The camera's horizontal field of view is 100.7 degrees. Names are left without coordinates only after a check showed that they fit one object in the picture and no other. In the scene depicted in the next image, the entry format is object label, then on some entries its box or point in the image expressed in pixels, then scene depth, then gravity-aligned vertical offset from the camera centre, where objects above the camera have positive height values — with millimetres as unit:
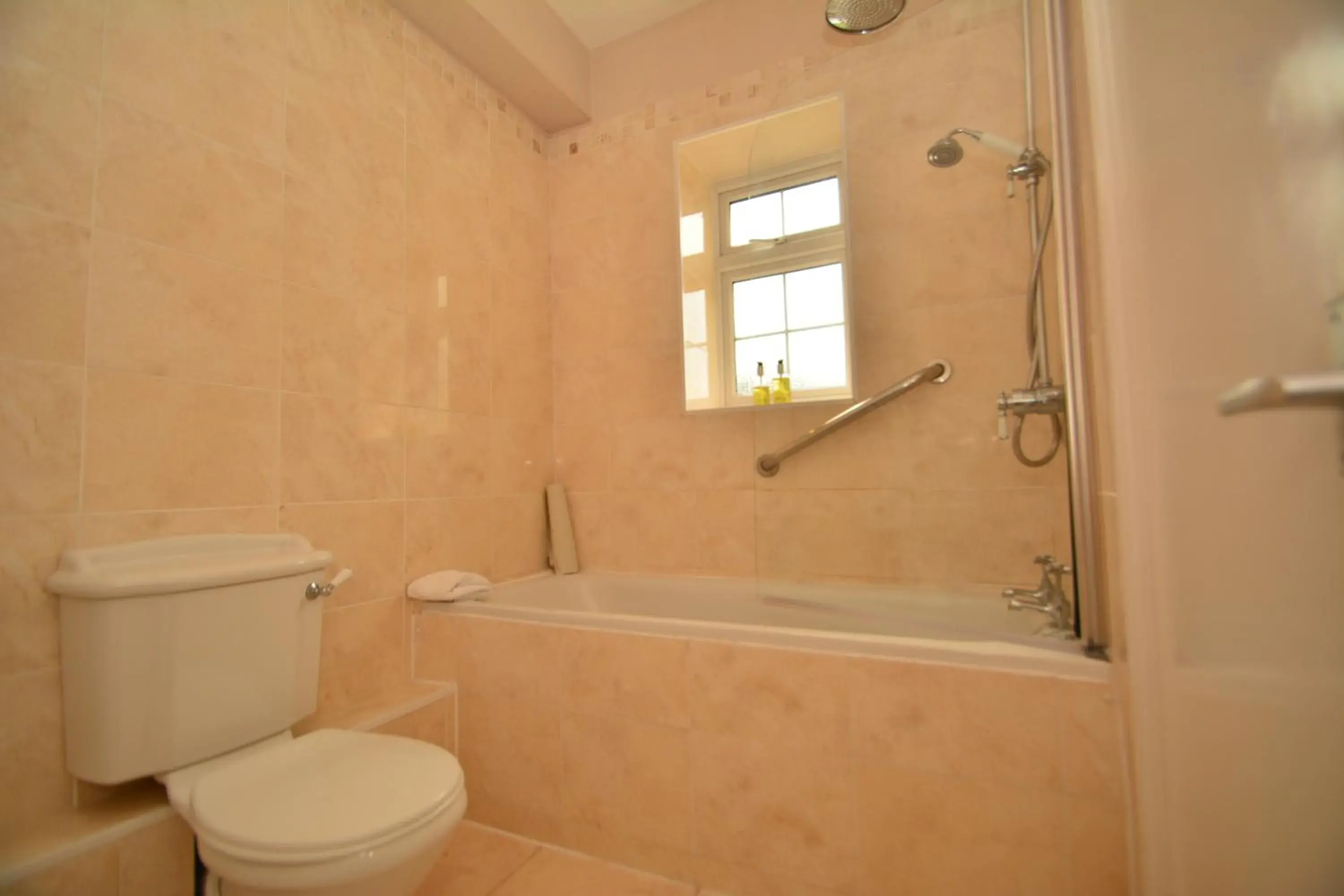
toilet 871 -489
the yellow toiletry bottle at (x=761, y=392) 2012 +279
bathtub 1106 -382
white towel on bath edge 1705 -336
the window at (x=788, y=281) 1879 +662
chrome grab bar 1729 +177
